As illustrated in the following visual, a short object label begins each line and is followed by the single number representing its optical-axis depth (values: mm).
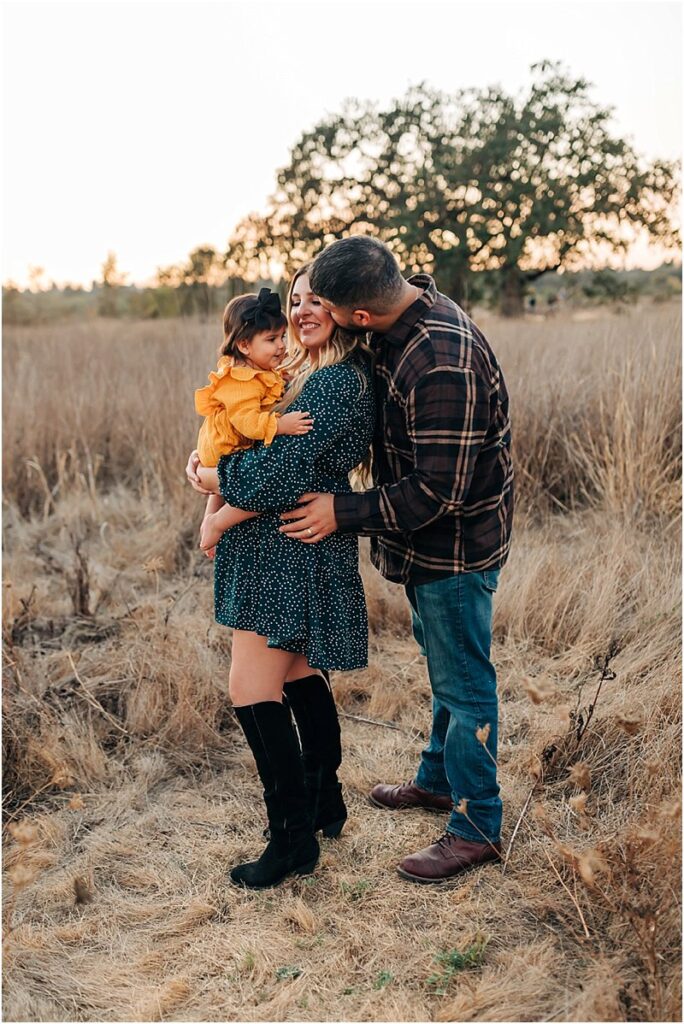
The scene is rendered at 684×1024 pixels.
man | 2207
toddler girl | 2223
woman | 2238
